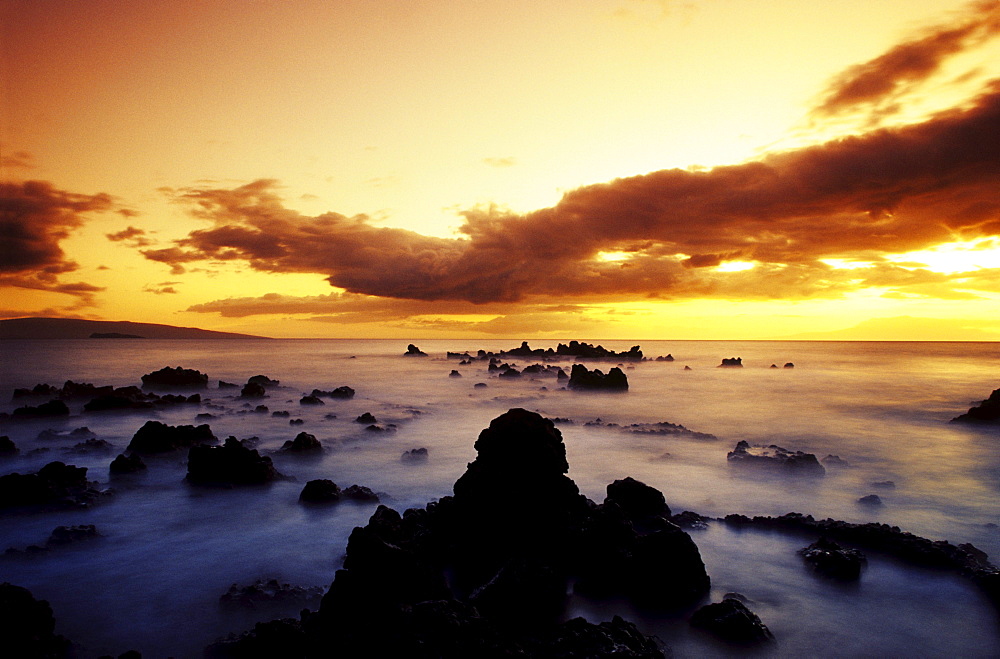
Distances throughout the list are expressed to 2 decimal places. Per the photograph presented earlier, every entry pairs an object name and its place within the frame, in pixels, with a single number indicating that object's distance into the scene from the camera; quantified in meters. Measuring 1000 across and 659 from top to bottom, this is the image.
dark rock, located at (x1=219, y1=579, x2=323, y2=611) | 7.18
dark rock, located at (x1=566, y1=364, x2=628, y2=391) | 41.75
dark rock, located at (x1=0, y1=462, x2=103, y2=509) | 10.89
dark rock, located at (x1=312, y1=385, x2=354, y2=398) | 35.72
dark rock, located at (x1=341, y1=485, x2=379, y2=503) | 12.03
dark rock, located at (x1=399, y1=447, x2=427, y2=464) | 16.92
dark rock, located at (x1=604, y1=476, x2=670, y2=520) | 10.12
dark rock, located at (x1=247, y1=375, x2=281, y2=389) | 40.78
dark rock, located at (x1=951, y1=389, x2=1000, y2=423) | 24.53
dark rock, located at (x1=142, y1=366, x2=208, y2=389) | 38.75
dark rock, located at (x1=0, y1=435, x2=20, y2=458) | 16.48
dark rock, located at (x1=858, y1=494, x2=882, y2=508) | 12.34
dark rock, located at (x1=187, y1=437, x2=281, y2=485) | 13.12
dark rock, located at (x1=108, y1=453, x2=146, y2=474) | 13.74
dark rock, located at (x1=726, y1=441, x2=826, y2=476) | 15.34
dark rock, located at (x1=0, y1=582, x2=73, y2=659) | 5.25
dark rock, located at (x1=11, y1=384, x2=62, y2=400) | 33.13
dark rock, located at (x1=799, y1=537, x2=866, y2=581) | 7.99
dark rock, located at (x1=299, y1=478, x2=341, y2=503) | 11.77
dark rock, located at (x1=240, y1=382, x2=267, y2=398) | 33.91
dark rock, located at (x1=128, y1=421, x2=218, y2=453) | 16.11
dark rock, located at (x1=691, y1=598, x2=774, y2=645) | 6.27
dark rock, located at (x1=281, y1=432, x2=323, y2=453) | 17.02
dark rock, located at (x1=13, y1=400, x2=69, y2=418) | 24.16
